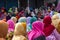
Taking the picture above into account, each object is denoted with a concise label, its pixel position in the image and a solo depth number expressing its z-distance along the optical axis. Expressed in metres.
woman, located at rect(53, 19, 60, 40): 7.67
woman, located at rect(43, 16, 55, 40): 7.62
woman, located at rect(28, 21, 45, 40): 6.09
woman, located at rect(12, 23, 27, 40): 6.43
